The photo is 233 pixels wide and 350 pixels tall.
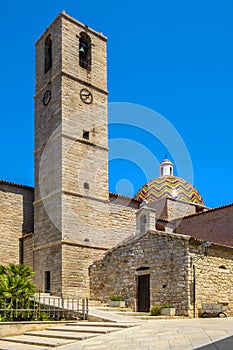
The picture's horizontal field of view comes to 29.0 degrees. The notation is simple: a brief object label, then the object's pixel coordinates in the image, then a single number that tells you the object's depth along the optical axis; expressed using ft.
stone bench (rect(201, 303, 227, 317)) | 57.52
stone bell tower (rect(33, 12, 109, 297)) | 75.51
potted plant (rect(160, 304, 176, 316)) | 56.29
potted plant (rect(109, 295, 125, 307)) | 65.57
